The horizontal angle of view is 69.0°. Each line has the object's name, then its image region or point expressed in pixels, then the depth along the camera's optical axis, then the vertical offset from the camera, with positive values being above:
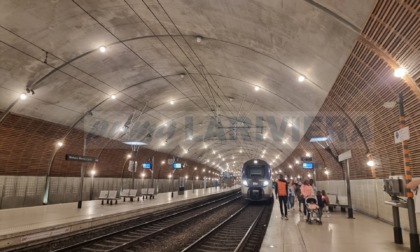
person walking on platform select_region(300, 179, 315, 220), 12.53 -0.38
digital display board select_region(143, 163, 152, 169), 26.35 +1.23
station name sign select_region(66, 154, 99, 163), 14.59 +1.04
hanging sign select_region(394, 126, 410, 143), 7.26 +1.13
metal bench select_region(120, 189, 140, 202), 22.95 -1.09
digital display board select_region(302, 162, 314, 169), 18.72 +0.95
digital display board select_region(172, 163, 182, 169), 29.37 +1.39
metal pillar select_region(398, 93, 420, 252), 7.04 -0.44
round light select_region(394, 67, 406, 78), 7.13 +2.52
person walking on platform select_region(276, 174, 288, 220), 13.03 -0.32
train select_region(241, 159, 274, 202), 23.56 -0.06
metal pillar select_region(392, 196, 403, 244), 8.07 -1.22
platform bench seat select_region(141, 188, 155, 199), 25.47 -1.03
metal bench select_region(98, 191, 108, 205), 19.70 -1.04
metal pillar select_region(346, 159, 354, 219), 13.27 -0.94
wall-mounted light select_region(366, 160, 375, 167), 12.60 +0.74
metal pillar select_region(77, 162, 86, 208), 15.94 -0.88
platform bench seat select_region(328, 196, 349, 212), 15.52 -1.15
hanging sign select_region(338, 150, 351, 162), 13.26 +1.12
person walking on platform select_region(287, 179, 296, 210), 19.02 -0.96
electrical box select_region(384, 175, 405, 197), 7.68 -0.13
